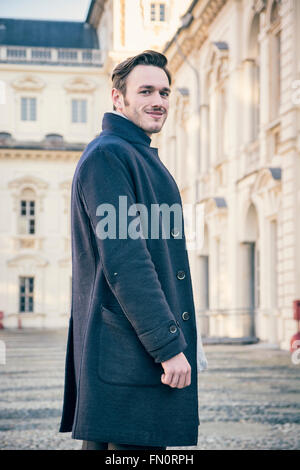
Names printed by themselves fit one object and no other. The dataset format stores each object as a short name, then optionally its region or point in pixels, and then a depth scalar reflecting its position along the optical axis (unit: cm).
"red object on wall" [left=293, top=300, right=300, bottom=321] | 1623
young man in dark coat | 266
